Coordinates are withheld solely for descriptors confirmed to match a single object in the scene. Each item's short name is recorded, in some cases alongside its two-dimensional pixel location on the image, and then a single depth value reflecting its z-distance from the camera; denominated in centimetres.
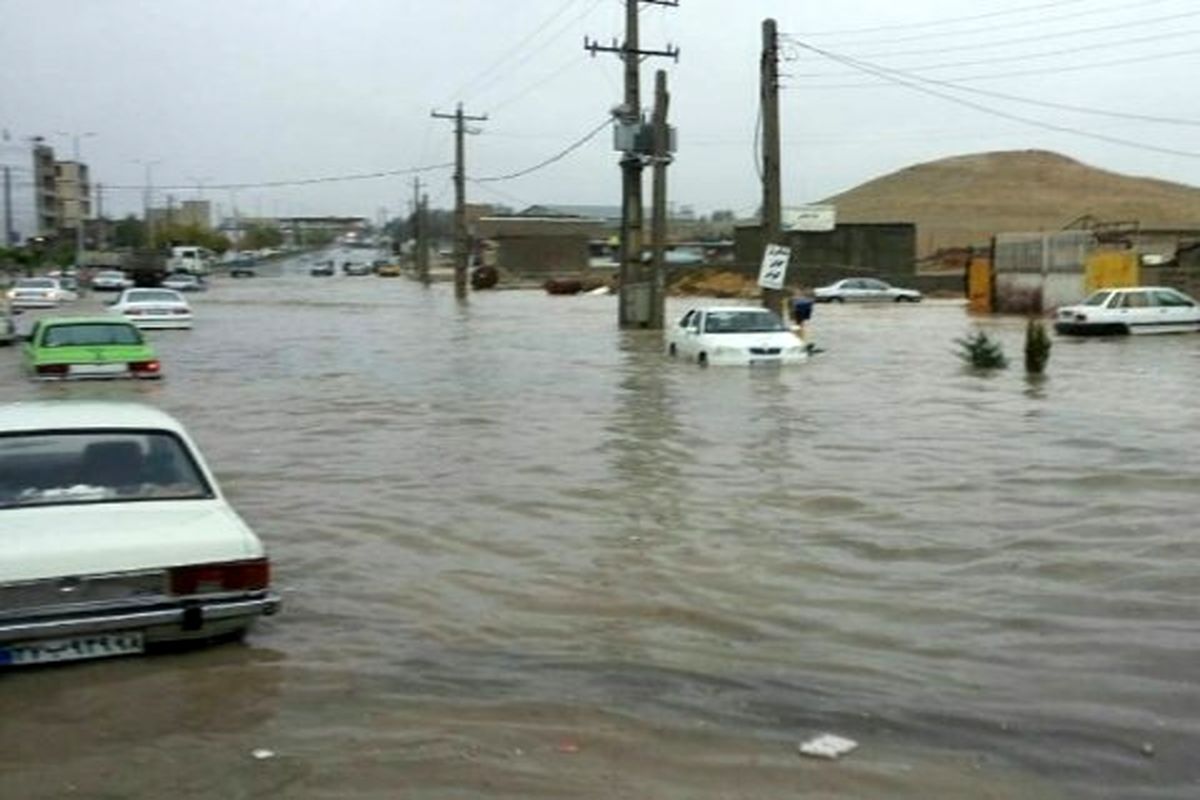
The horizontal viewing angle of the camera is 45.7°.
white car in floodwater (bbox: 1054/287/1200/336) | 3681
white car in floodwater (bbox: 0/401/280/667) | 629
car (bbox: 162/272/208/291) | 7688
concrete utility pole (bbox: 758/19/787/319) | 3088
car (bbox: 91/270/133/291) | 7681
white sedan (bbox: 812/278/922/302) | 6325
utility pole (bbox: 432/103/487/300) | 7456
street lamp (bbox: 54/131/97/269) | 14368
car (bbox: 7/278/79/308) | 5556
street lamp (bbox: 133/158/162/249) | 13181
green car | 2188
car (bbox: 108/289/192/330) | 3922
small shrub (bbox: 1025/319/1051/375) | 2478
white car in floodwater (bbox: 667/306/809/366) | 2575
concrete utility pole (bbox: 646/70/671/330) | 3958
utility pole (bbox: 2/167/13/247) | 12281
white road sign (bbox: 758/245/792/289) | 2867
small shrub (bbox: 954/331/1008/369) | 2589
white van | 9724
